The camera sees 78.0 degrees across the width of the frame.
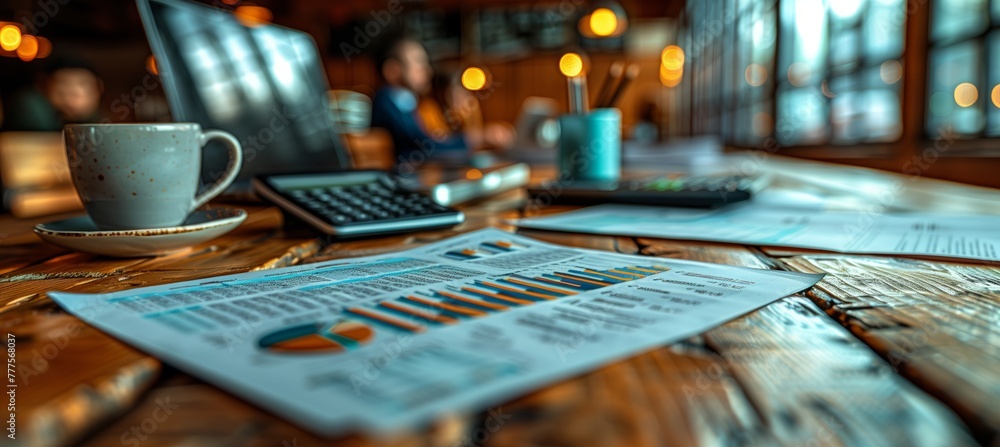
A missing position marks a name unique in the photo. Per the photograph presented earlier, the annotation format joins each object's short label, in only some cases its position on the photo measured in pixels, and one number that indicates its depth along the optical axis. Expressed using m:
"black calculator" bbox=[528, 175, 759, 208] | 0.75
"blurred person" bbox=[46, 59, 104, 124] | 4.25
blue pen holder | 1.08
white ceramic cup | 0.50
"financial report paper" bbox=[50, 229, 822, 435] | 0.21
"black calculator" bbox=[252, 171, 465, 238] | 0.59
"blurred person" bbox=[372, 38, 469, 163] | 3.19
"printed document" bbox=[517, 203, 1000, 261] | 0.52
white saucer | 0.48
